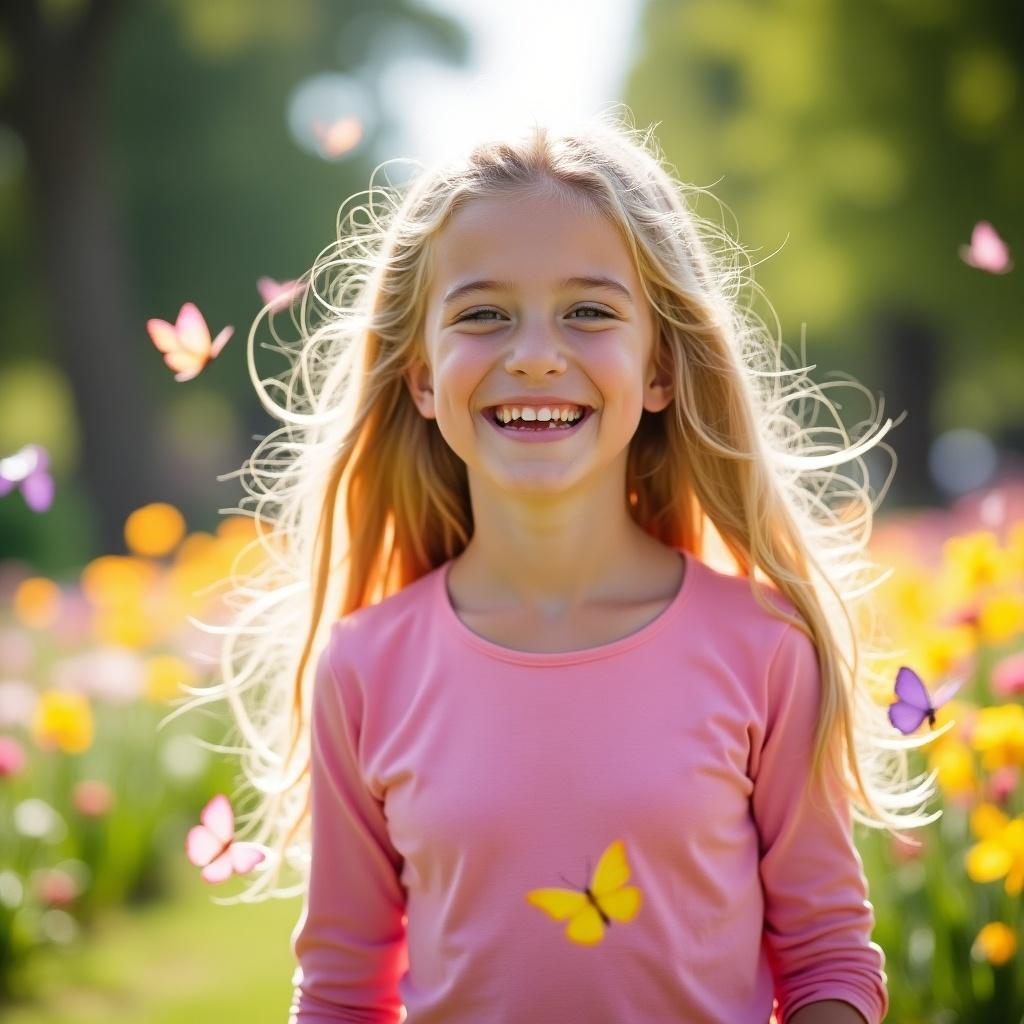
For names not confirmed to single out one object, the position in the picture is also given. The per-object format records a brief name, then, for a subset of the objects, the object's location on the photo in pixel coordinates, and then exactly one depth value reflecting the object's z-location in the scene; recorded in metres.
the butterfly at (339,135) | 2.30
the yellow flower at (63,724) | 3.59
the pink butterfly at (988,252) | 2.27
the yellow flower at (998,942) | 2.43
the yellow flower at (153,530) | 4.53
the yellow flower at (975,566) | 2.71
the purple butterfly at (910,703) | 1.95
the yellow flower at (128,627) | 4.32
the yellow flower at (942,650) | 2.68
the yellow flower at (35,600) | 4.69
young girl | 1.92
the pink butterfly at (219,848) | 2.22
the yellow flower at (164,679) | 4.01
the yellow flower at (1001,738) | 2.40
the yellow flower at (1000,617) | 2.68
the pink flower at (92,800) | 3.84
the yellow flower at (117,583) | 4.45
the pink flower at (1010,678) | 2.62
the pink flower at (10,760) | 3.46
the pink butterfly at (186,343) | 2.17
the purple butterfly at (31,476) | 2.25
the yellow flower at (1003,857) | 2.29
